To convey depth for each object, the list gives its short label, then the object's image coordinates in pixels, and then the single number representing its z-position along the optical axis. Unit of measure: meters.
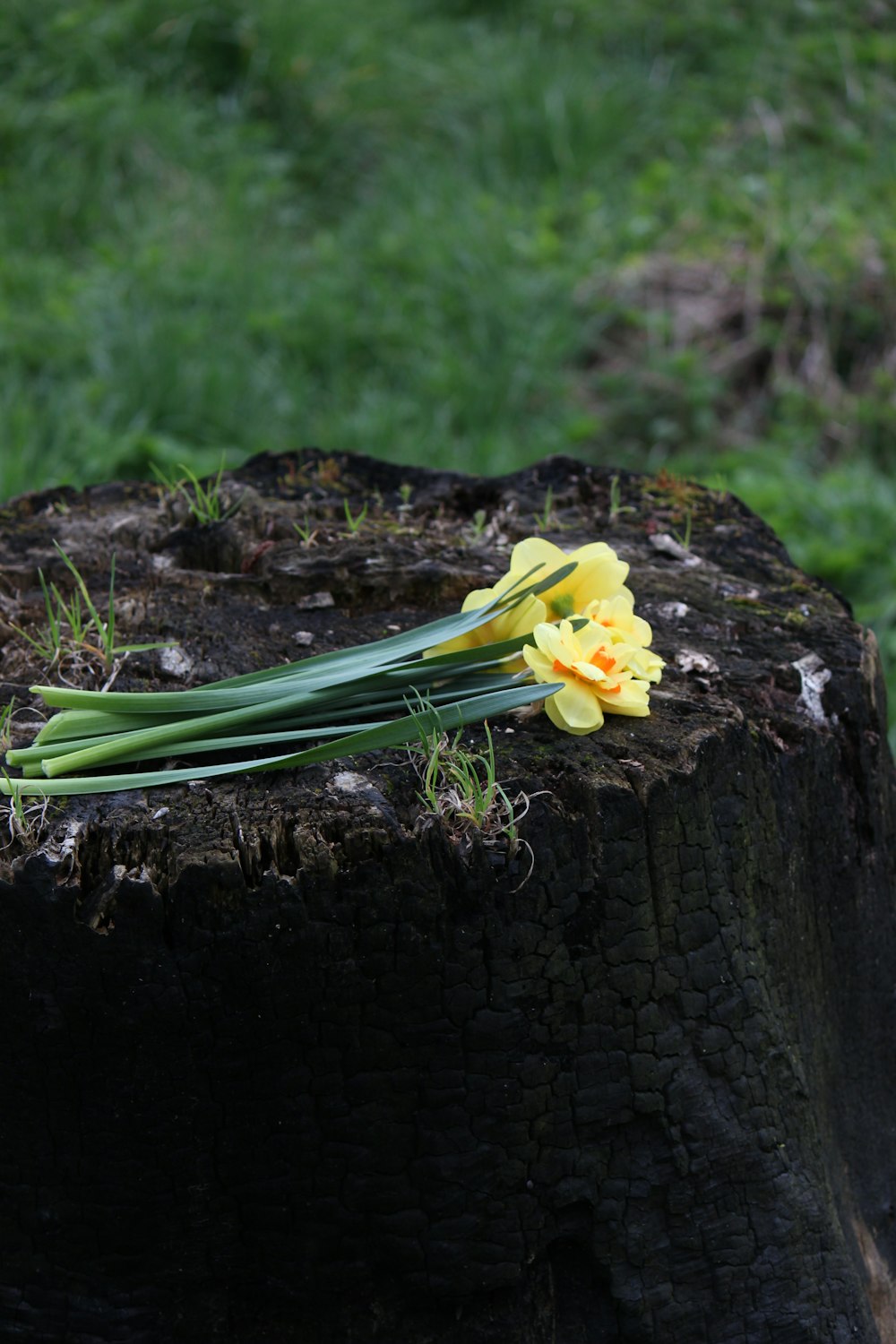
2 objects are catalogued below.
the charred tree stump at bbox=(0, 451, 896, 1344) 2.29
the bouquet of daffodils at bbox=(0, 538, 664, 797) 2.32
